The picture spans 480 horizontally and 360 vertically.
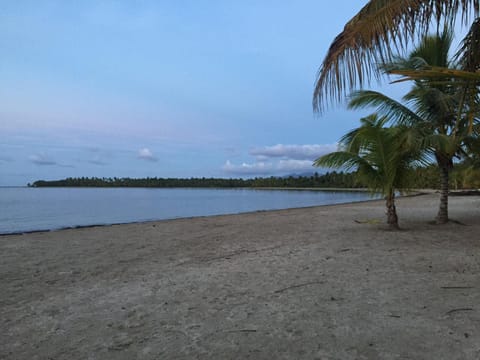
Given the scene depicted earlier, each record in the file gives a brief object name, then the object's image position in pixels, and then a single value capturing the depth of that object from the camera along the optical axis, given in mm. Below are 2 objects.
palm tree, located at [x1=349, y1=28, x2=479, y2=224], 7675
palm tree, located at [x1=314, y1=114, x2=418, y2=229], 6969
